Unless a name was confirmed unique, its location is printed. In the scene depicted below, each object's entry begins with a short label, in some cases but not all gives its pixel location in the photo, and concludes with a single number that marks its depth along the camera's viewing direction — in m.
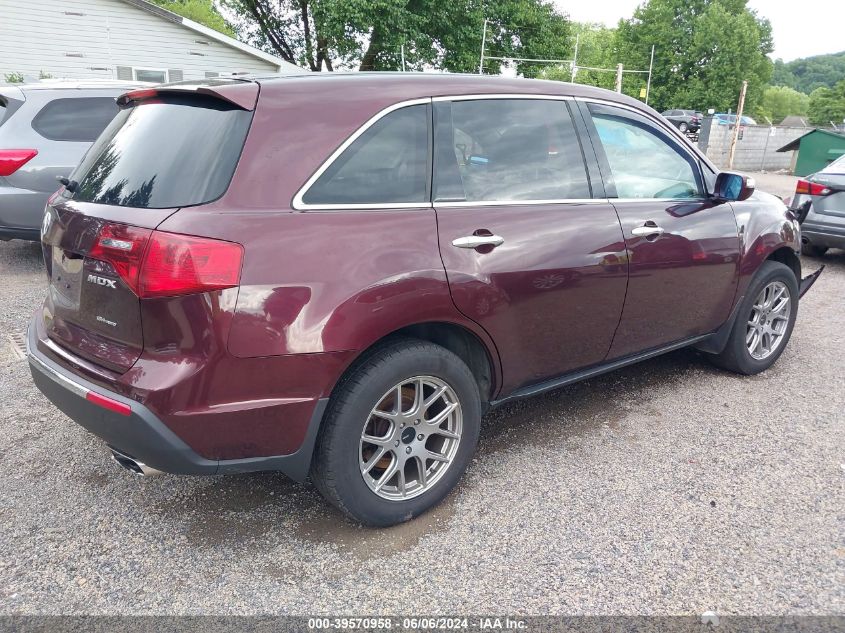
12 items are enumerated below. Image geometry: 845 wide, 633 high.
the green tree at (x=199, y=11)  31.99
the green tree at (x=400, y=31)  23.70
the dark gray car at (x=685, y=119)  34.84
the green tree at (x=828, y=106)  75.23
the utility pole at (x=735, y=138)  22.47
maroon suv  2.21
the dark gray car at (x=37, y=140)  6.36
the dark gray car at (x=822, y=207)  7.48
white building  16.06
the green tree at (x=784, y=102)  102.44
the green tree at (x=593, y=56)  49.37
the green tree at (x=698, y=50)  54.81
